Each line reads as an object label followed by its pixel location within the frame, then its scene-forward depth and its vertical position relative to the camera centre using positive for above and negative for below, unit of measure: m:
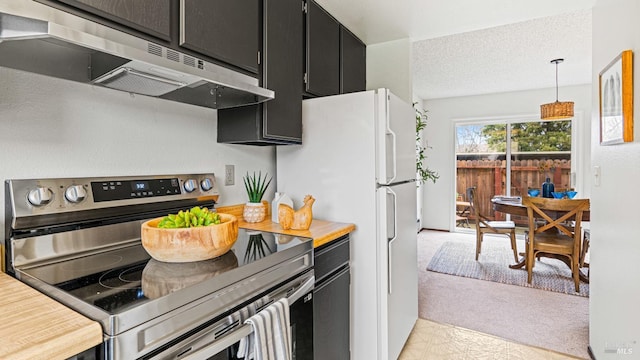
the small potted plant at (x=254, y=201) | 1.84 -0.13
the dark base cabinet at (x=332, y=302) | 1.46 -0.60
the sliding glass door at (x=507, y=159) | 5.09 +0.30
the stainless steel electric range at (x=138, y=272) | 0.77 -0.28
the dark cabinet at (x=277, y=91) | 1.64 +0.48
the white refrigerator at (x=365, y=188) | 1.74 -0.06
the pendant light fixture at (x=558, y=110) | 3.66 +0.77
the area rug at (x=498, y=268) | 3.28 -1.06
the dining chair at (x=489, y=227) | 3.79 -0.62
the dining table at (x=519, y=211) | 3.29 -0.36
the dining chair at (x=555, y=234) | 3.10 -0.57
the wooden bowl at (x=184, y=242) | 1.03 -0.20
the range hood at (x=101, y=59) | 0.79 +0.38
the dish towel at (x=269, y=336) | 1.01 -0.51
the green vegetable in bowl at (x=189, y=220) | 1.10 -0.14
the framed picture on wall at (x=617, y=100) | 1.44 +0.37
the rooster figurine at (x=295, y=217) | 1.63 -0.20
